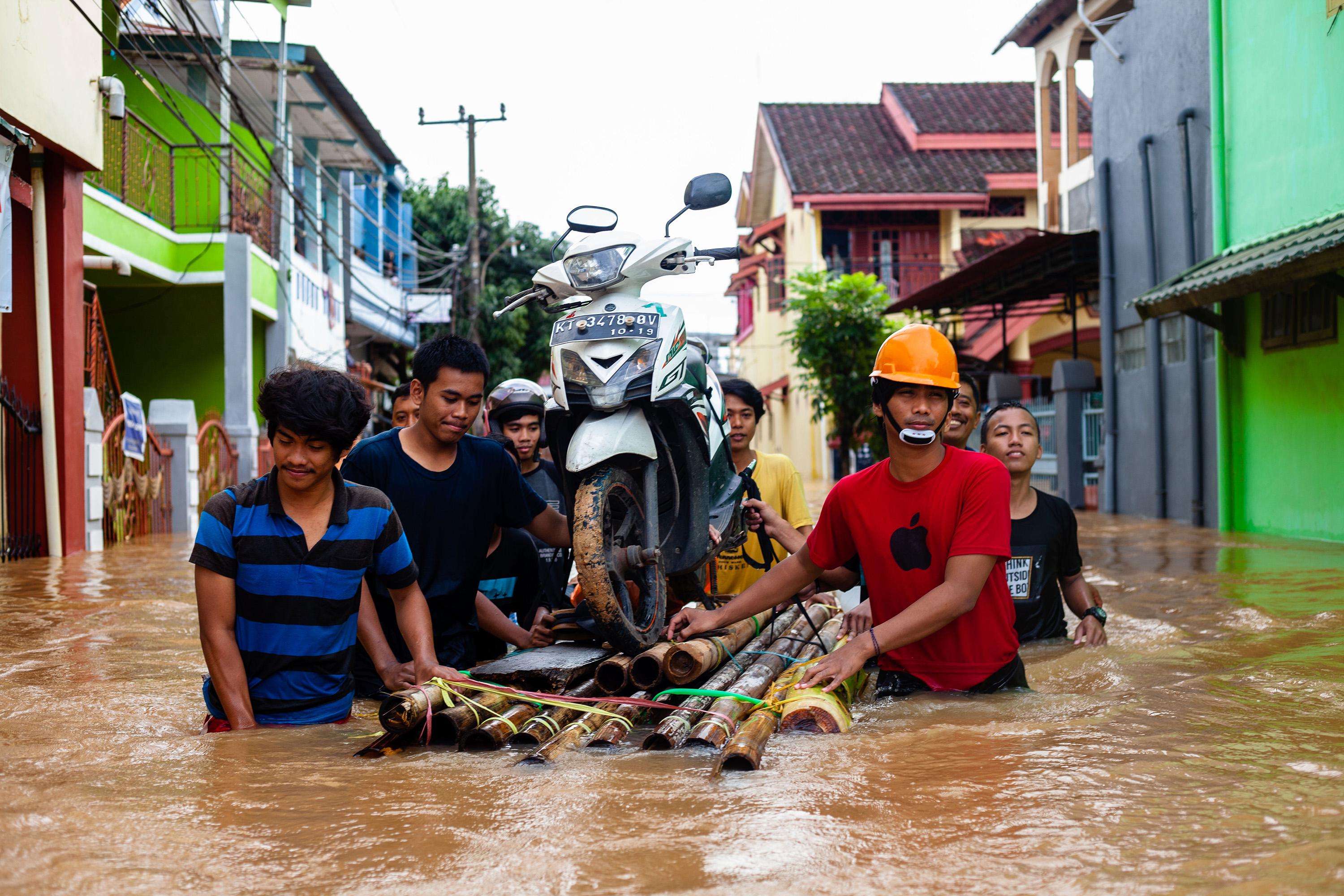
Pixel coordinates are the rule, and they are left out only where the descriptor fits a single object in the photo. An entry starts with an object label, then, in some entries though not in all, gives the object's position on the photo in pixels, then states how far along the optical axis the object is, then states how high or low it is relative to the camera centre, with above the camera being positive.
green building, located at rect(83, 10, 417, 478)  17.03 +3.31
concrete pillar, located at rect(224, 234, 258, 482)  18.81 +1.61
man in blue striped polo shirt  3.61 -0.31
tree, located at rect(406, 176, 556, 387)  30.27 +4.77
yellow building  28.59 +6.03
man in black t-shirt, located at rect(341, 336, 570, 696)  4.48 -0.12
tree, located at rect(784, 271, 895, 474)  22.08 +1.89
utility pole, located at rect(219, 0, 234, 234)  17.33 +5.09
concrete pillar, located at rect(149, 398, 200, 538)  15.34 +0.17
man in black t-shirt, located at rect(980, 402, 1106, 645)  5.43 -0.44
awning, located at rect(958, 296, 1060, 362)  23.42 +2.24
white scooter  4.37 +0.10
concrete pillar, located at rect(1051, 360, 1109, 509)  17.41 +0.23
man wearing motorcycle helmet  6.42 +0.07
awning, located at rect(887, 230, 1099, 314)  15.91 +2.27
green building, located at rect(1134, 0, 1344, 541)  10.18 +1.28
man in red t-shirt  3.85 -0.33
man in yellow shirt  6.02 -0.15
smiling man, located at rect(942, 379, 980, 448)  5.95 +0.11
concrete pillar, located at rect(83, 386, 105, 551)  11.58 -0.06
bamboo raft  3.53 -0.77
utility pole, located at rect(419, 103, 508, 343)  26.62 +4.70
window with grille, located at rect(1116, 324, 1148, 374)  15.46 +1.11
